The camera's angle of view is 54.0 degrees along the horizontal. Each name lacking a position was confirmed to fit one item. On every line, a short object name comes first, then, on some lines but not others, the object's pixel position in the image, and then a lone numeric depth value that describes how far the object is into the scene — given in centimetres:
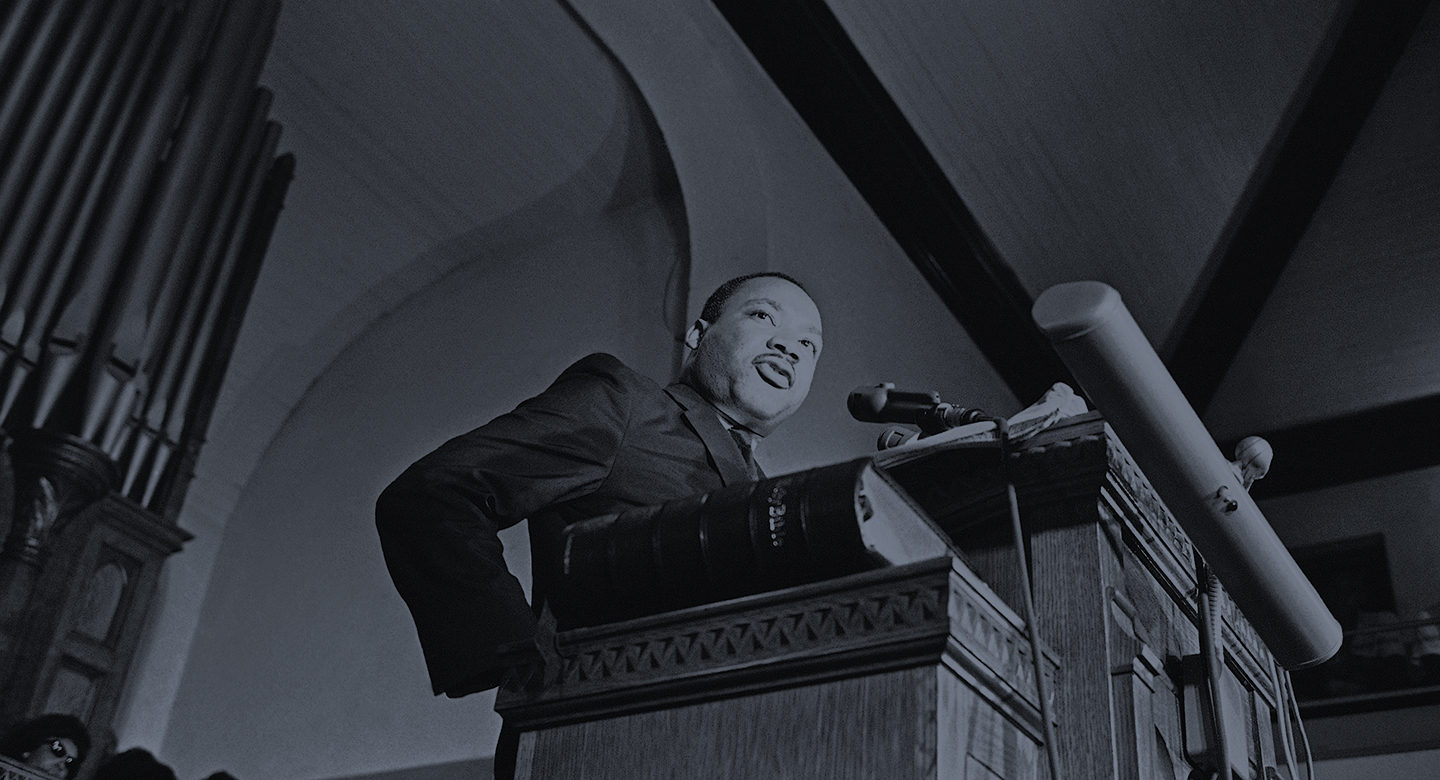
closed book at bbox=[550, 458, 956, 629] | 94
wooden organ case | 493
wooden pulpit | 89
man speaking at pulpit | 117
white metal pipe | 91
